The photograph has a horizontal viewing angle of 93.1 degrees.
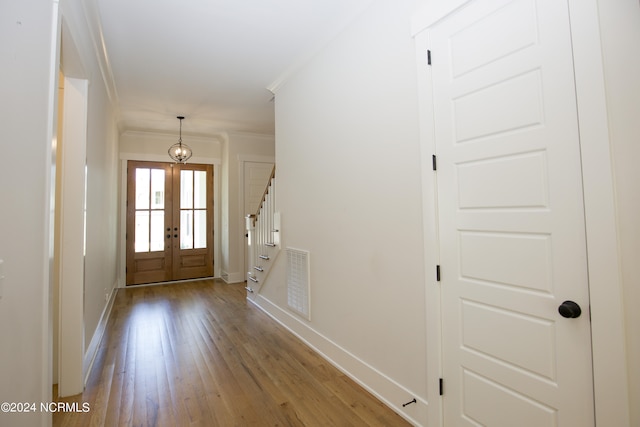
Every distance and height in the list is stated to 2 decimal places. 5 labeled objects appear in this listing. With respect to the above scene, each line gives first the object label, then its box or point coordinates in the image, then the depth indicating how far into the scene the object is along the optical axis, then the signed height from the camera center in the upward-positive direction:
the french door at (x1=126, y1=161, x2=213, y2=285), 5.91 +0.12
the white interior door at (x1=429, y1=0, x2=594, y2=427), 1.26 +0.01
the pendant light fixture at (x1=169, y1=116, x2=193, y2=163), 5.21 +1.31
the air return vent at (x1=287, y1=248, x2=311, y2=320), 3.19 -0.62
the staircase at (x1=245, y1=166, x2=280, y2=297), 3.93 -0.19
